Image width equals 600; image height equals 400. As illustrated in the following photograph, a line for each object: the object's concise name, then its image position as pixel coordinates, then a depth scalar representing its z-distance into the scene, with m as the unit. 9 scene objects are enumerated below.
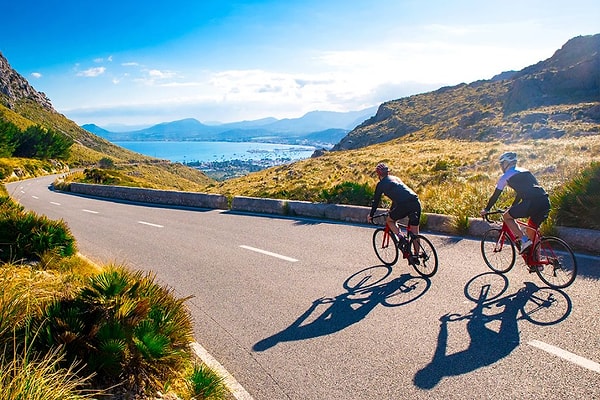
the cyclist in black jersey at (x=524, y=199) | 6.12
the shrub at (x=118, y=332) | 3.30
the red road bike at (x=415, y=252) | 6.73
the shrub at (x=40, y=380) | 2.49
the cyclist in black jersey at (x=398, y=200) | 7.13
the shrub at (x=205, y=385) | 3.47
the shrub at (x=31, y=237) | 6.79
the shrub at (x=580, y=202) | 7.61
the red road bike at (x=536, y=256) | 5.81
